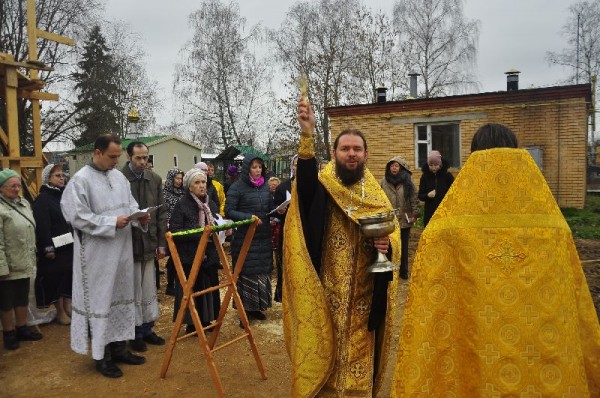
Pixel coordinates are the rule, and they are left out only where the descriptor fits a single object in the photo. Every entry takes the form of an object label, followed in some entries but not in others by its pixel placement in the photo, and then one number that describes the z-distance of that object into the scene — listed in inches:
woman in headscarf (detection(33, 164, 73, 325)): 228.5
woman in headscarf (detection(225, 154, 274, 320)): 236.2
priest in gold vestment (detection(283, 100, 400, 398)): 108.3
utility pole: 1494.8
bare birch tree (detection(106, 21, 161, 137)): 1368.1
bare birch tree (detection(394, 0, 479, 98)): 1269.7
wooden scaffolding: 304.7
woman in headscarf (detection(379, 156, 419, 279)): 314.5
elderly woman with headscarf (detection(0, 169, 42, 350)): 207.9
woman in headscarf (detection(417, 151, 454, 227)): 300.4
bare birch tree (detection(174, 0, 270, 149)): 1228.5
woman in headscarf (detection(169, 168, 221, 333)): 212.8
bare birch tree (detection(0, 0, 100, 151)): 922.1
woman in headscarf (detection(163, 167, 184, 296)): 284.0
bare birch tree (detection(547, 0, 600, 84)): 1472.7
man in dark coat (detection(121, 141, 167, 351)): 198.5
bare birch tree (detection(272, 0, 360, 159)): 1058.7
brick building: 590.9
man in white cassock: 171.5
